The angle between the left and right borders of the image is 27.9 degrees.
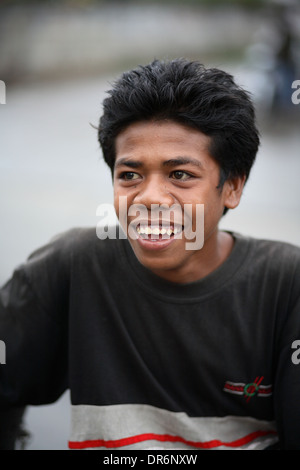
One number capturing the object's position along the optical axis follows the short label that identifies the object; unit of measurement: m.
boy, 1.78
